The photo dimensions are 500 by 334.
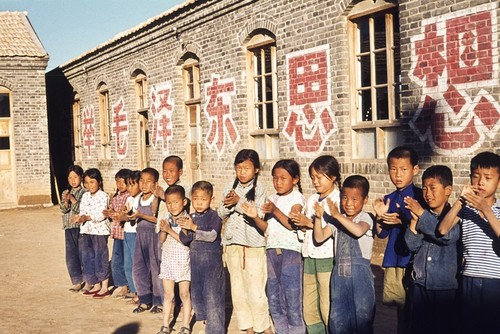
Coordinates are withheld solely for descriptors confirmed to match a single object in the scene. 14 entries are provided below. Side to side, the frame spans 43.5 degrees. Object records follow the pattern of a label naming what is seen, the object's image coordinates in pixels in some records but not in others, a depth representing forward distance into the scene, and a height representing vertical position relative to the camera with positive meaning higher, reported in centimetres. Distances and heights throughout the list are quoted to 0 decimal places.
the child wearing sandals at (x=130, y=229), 656 -77
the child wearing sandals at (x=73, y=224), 725 -77
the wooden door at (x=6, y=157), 1859 +7
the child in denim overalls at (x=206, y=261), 514 -89
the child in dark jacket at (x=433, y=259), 390 -71
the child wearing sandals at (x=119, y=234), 679 -84
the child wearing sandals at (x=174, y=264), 543 -95
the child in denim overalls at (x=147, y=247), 620 -92
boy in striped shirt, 375 -65
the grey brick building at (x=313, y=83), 677 +98
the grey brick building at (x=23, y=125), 1853 +102
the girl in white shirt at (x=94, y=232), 701 -84
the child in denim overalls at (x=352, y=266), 423 -79
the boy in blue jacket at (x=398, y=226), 421 -53
